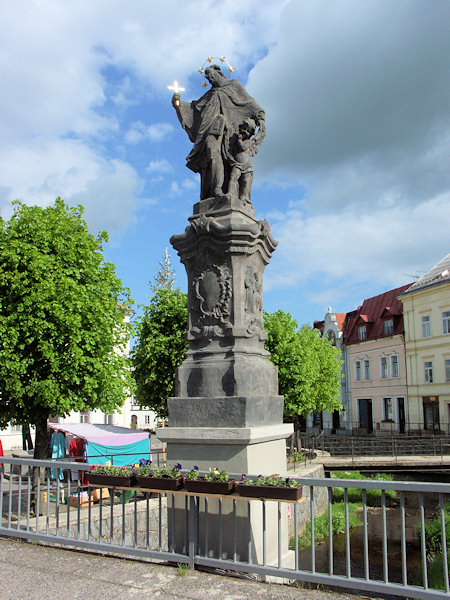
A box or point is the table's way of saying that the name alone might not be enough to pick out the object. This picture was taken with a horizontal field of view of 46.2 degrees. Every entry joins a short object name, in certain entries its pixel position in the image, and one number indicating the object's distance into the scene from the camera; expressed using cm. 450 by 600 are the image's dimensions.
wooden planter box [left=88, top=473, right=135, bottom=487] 514
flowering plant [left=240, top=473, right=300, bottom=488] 448
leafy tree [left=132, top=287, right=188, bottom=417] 2091
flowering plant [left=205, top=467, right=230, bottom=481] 471
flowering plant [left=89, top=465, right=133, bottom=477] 526
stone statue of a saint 697
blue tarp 1591
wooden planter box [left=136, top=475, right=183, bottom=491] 489
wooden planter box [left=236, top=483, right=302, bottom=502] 437
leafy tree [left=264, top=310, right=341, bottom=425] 2364
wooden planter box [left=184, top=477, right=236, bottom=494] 463
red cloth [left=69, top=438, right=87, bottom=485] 1635
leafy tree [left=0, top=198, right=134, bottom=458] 1216
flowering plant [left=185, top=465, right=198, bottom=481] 488
